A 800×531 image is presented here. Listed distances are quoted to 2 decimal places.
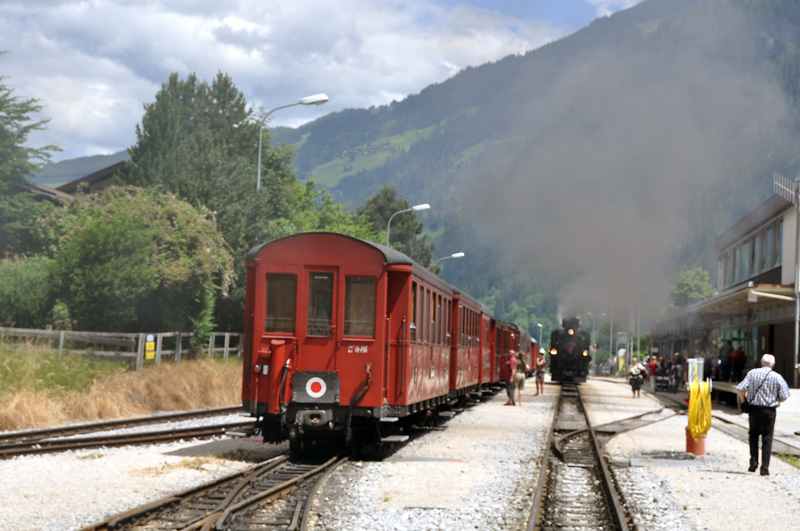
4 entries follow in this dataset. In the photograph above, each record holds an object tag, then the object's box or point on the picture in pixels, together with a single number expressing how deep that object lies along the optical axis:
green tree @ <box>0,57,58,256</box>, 41.22
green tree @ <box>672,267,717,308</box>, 110.62
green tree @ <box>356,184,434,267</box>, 81.38
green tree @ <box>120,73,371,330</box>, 39.81
